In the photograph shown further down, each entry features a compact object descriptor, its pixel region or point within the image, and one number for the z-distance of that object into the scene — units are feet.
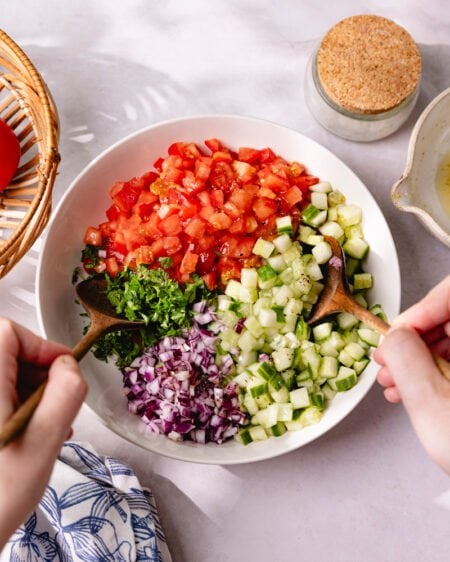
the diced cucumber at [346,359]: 2.32
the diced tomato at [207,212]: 2.36
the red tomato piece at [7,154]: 2.39
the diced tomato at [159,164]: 2.46
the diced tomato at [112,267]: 2.41
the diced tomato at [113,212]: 2.46
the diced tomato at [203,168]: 2.39
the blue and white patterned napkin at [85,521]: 2.27
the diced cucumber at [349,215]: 2.40
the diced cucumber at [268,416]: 2.32
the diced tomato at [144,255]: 2.36
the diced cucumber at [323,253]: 2.34
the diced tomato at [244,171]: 2.41
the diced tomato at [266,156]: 2.46
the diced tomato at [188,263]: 2.35
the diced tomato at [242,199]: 2.36
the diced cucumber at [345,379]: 2.30
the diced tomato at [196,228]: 2.34
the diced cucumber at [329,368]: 2.31
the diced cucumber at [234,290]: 2.37
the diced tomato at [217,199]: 2.38
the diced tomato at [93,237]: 2.46
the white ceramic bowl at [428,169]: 2.30
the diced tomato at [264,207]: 2.37
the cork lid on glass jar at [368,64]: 2.44
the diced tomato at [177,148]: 2.44
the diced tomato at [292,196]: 2.39
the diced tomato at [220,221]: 2.34
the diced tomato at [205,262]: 2.38
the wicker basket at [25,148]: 2.27
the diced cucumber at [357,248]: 2.40
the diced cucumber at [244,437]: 2.35
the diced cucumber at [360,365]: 2.32
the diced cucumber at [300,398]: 2.31
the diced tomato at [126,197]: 2.43
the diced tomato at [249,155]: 2.45
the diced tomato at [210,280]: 2.37
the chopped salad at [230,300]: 2.32
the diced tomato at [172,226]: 2.36
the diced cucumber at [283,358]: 2.31
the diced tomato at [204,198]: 2.38
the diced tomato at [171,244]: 2.35
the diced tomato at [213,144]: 2.45
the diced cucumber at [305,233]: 2.40
